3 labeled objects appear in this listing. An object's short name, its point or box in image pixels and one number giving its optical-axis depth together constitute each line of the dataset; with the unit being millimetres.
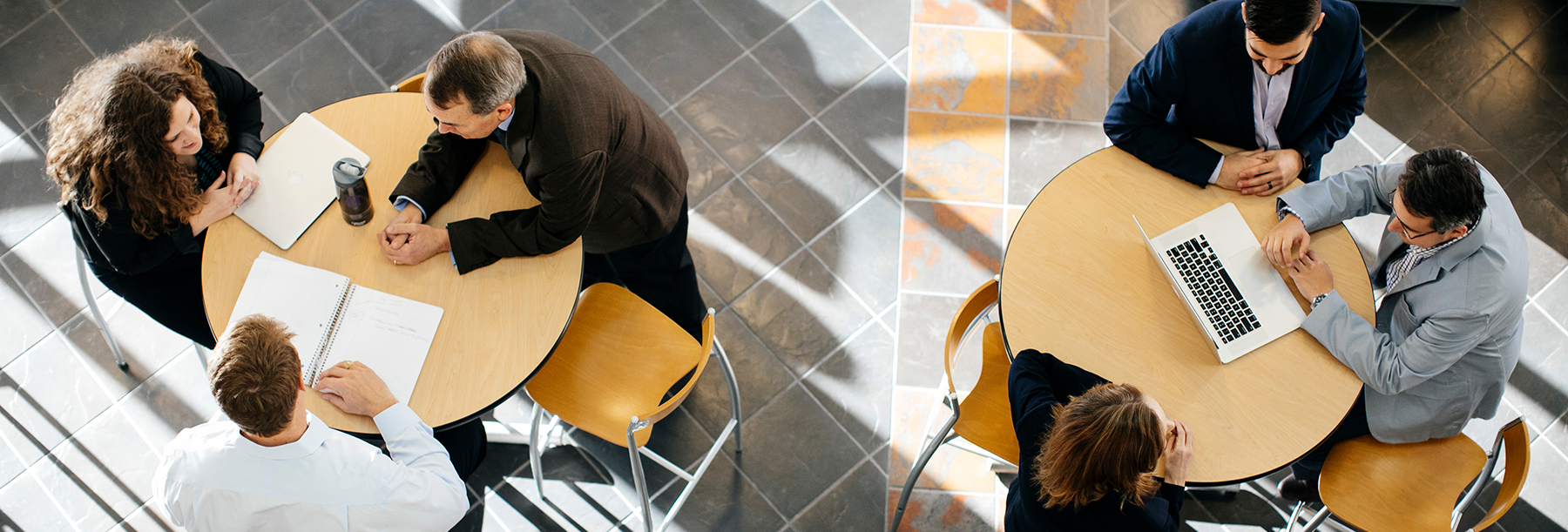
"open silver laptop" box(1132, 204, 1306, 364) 2441
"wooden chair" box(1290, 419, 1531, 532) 2539
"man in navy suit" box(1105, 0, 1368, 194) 2576
